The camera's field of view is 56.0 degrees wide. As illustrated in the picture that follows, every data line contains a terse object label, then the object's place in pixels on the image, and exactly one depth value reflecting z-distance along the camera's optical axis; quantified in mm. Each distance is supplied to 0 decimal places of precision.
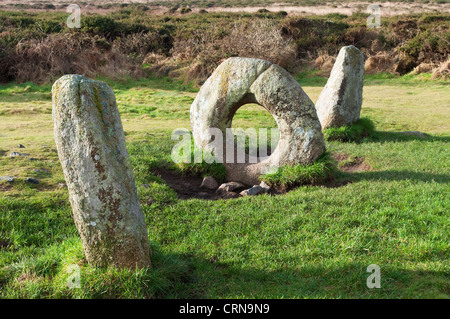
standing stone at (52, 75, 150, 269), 4246
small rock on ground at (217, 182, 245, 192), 8133
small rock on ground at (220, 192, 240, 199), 7838
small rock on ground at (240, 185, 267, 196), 7723
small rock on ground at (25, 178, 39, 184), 7348
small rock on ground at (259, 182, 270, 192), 7938
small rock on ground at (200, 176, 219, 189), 8359
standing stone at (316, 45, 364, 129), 11828
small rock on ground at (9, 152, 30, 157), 8602
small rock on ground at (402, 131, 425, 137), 12147
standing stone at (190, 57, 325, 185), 8195
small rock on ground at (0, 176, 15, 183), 7225
